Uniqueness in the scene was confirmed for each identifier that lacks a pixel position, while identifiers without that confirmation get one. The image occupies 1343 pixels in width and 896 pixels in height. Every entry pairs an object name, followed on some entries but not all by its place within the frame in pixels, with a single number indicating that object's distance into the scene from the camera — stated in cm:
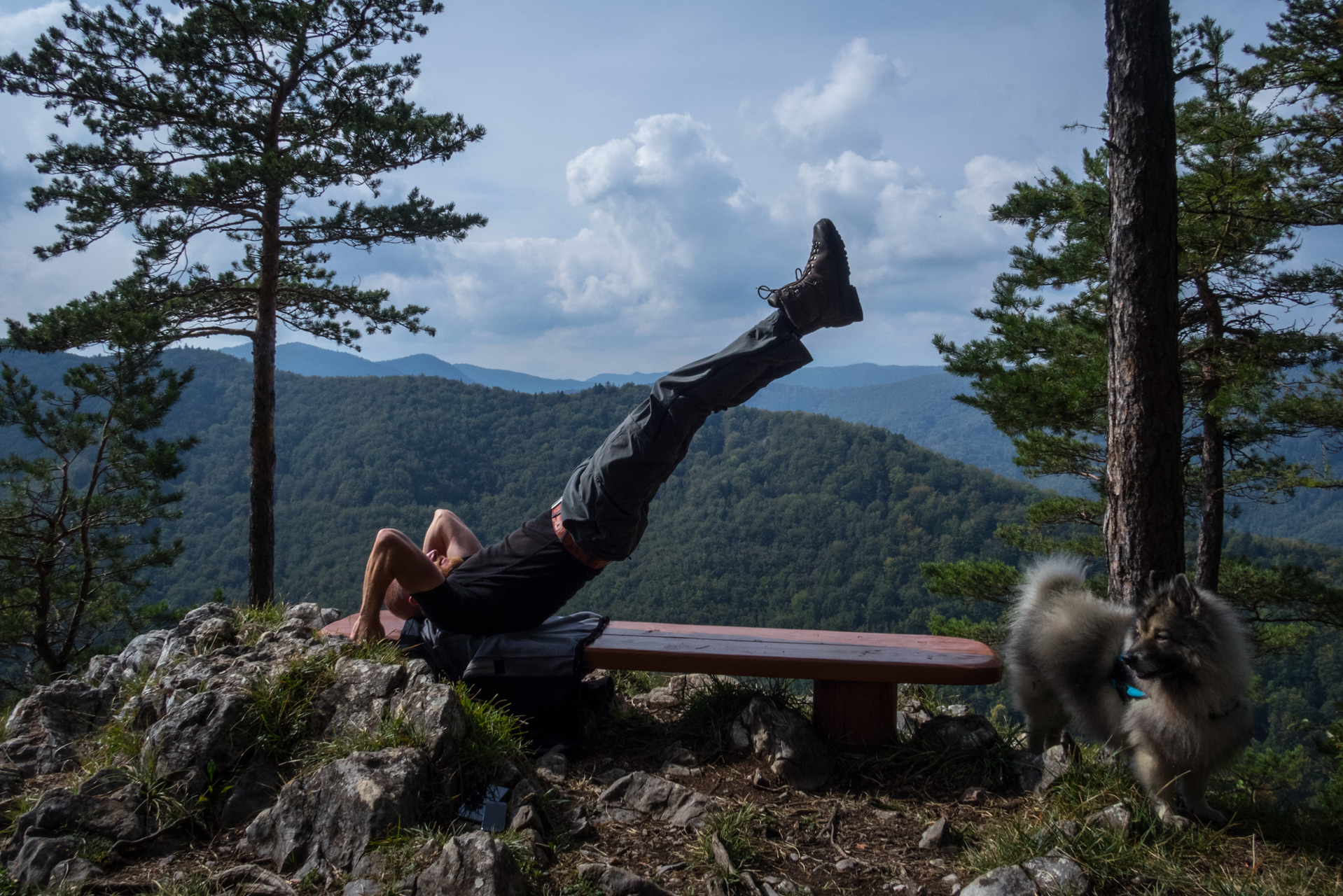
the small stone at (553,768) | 321
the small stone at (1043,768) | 300
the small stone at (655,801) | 283
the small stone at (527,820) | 260
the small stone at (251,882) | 231
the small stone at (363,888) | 223
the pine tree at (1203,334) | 770
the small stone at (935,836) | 268
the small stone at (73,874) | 235
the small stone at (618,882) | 227
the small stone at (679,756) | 338
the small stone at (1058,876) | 224
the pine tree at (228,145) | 691
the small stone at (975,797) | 301
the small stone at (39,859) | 238
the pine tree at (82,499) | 759
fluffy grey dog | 264
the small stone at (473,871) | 215
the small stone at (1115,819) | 256
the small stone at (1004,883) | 227
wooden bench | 323
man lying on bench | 339
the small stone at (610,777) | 320
